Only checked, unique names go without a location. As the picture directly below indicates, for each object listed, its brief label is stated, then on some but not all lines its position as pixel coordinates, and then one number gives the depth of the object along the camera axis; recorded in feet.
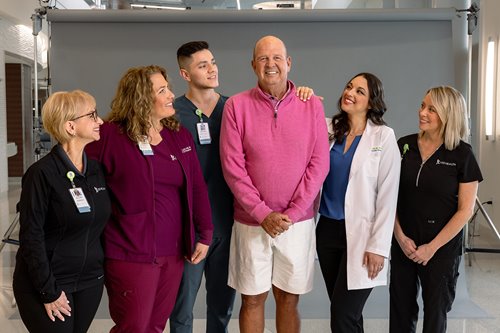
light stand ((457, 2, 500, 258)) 13.02
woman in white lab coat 7.99
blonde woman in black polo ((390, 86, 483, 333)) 8.08
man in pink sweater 7.98
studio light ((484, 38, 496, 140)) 19.97
